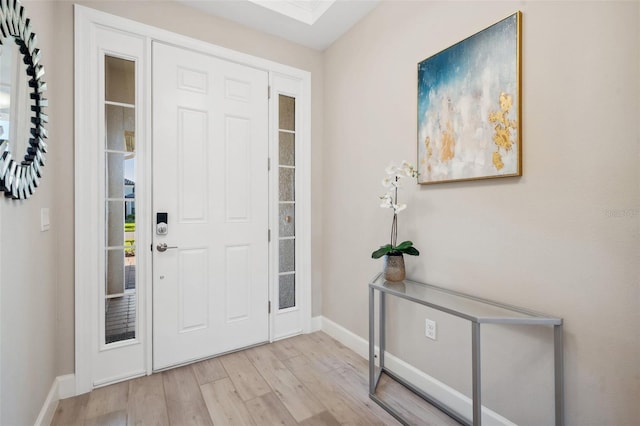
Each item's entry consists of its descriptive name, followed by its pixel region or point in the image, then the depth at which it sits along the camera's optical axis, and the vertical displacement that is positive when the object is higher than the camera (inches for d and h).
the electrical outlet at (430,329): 72.4 -28.1
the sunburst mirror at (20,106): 42.3 +17.7
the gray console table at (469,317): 48.6 -17.5
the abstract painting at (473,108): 56.0 +21.9
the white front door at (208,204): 84.9 +2.6
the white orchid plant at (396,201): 70.8 +3.0
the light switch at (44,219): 61.9 -1.2
